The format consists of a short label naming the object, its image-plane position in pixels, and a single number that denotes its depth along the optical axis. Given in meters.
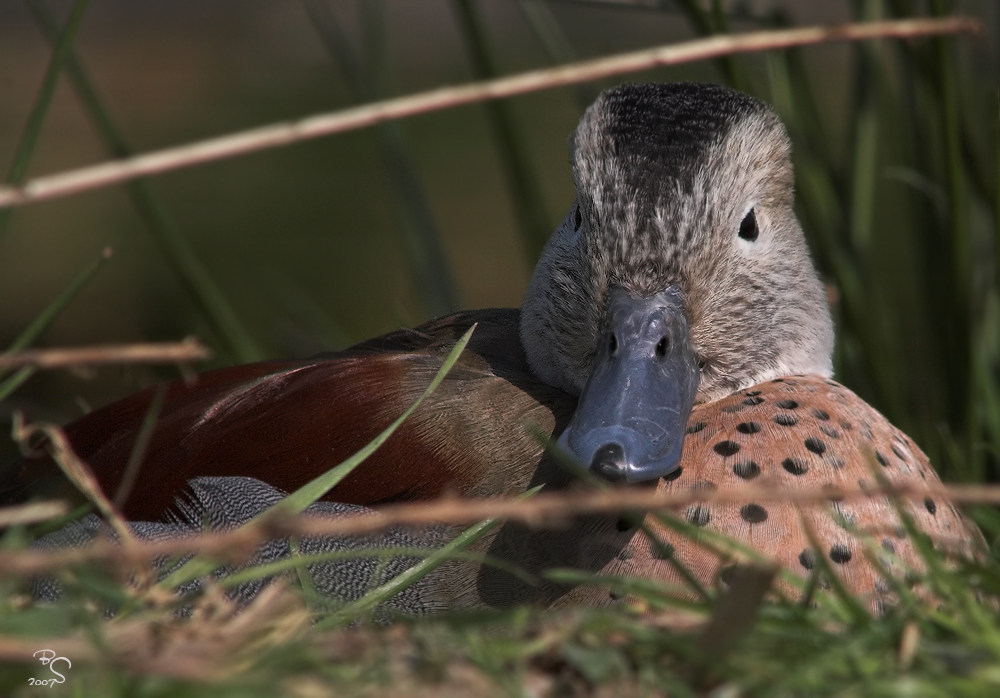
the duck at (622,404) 4.34
